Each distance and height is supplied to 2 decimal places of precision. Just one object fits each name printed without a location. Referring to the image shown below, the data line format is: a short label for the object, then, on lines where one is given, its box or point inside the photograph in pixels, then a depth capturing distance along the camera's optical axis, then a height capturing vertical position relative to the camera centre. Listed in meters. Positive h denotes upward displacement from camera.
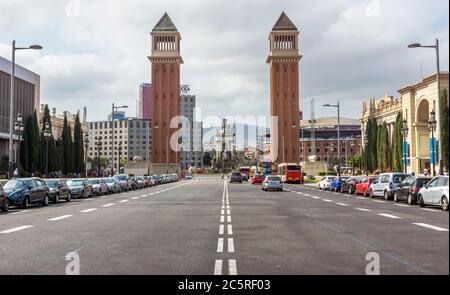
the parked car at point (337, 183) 46.75 -1.49
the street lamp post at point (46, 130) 52.66 +4.03
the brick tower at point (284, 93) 124.00 +18.26
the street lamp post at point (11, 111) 34.28 +4.02
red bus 76.31 -0.84
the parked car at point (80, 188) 36.78 -1.39
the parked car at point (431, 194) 20.62 -1.20
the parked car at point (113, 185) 47.13 -1.52
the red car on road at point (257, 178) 73.86 -1.50
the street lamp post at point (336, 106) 59.50 +7.17
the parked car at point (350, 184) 41.52 -1.45
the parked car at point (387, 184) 31.31 -1.08
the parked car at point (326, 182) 50.37 -1.54
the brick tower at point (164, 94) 129.25 +19.16
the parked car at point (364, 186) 37.09 -1.41
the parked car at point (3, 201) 24.07 -1.50
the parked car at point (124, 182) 52.48 -1.43
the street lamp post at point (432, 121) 40.22 +3.57
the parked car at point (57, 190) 31.39 -1.32
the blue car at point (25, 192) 26.27 -1.18
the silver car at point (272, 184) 47.41 -1.52
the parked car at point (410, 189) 26.56 -1.17
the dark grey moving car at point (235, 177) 80.88 -1.53
